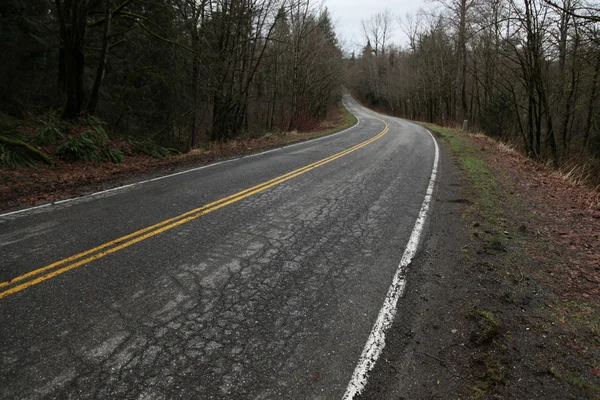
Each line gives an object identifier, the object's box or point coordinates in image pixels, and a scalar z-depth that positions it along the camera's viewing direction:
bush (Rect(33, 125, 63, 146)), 9.29
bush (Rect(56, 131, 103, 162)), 9.14
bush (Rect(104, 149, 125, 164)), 9.80
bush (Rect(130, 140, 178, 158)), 11.06
